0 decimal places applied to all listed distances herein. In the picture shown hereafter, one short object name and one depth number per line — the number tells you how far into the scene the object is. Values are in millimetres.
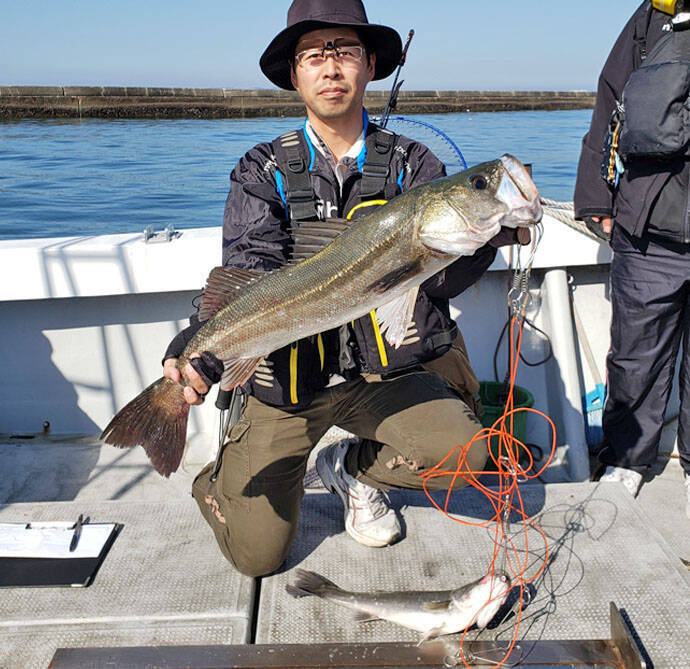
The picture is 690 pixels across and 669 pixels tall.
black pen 3329
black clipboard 3088
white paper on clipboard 3281
